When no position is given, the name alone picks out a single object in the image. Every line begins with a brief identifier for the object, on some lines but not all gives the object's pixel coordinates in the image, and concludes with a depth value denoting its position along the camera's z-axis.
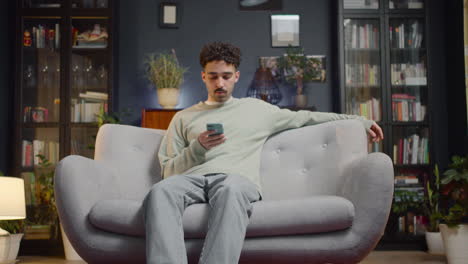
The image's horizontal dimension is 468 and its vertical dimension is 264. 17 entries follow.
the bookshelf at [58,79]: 4.70
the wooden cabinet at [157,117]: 4.64
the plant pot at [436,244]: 4.43
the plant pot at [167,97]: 4.77
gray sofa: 2.09
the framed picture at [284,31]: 5.13
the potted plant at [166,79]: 4.77
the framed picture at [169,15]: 5.17
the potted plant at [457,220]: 3.89
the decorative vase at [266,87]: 4.95
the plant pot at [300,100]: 4.85
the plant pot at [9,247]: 3.80
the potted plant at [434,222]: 4.43
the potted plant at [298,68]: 4.86
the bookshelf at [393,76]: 4.81
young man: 1.86
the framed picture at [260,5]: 5.18
